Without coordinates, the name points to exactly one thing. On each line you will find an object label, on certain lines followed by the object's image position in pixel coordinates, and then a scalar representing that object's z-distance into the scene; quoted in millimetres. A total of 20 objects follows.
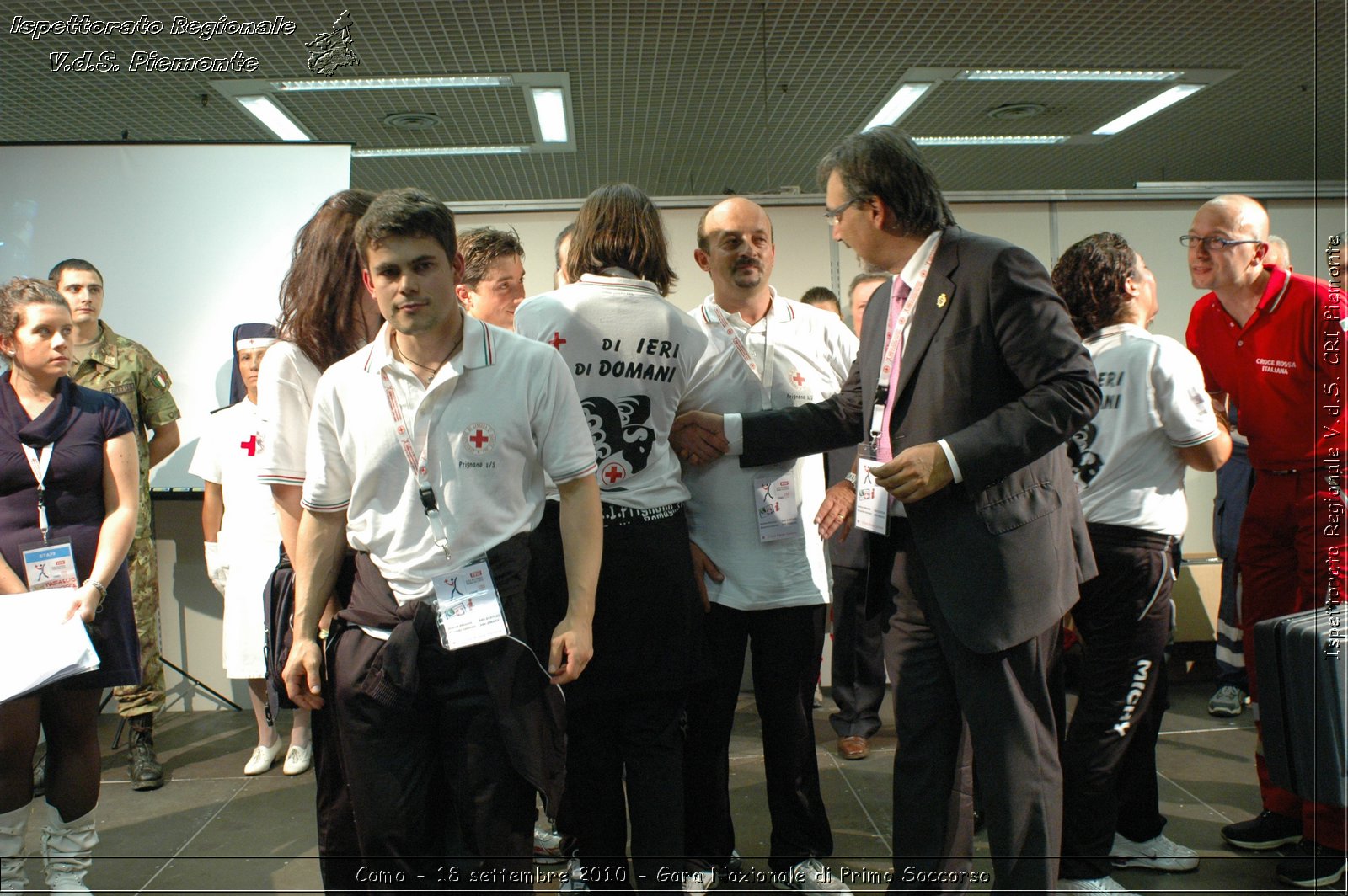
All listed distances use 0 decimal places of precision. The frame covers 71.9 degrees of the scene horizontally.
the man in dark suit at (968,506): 1696
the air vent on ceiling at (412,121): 7441
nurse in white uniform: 3498
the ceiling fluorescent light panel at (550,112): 7059
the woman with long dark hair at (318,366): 1819
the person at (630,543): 1977
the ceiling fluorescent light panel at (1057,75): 7016
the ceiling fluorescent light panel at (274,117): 7098
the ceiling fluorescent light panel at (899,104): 7297
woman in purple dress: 2428
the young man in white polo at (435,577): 1598
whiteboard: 3994
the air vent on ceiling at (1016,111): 7863
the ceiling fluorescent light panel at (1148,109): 7555
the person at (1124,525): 2338
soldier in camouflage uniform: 3523
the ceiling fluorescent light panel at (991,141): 8742
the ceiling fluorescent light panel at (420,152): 8312
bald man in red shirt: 2488
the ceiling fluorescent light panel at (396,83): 6645
